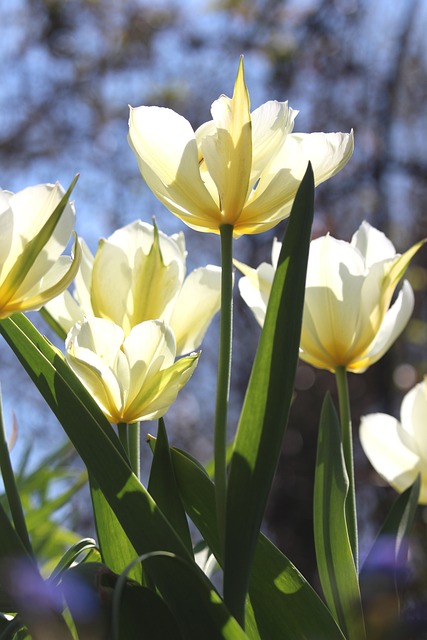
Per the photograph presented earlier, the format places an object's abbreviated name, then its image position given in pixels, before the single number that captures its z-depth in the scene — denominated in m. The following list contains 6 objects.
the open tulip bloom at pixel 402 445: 1.18
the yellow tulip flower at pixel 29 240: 1.04
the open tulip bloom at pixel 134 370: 1.06
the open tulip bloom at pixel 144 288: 1.11
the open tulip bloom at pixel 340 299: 1.13
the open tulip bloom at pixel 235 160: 1.07
